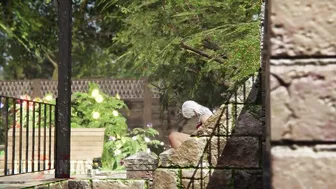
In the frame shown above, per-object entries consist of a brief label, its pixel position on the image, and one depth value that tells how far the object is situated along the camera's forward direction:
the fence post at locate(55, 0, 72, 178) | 10.12
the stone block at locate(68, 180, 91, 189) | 10.12
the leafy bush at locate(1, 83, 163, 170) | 14.33
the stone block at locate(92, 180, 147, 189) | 10.15
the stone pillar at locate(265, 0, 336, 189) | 2.92
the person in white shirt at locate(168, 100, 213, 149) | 9.83
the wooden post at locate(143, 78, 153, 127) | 23.20
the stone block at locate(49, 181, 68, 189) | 9.40
